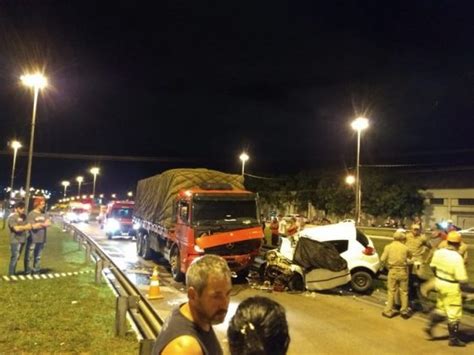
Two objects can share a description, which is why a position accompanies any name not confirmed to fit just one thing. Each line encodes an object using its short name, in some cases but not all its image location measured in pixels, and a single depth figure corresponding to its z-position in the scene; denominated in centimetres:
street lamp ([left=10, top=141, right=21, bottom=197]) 4443
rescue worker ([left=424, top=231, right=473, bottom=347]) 834
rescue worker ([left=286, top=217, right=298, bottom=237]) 2112
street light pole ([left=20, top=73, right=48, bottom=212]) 2097
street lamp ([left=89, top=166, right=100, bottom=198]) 8011
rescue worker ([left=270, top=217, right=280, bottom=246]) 2484
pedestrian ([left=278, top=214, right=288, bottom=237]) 3151
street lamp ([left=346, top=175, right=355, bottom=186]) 6050
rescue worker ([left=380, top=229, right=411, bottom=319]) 1046
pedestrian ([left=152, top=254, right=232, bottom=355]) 240
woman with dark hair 211
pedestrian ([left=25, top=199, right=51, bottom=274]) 1322
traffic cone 1187
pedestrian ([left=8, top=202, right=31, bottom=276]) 1291
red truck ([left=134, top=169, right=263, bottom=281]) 1395
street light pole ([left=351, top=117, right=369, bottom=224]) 2908
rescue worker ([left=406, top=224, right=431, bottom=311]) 1184
